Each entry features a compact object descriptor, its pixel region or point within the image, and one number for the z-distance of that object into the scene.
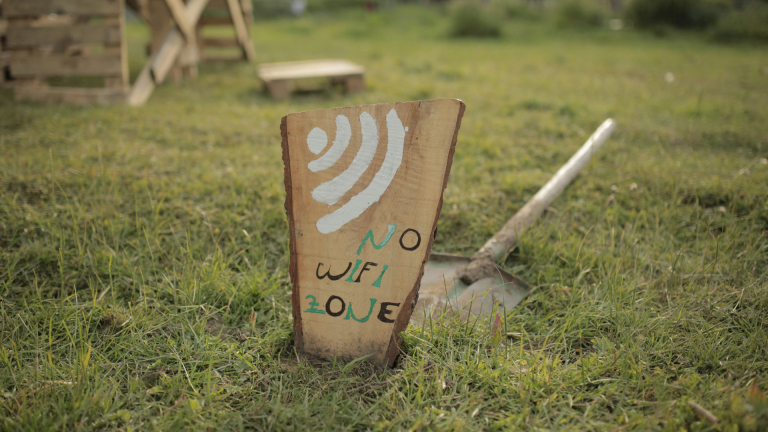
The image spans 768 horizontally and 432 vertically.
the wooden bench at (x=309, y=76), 4.80
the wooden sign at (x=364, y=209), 1.43
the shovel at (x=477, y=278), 1.93
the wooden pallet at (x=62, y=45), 4.14
